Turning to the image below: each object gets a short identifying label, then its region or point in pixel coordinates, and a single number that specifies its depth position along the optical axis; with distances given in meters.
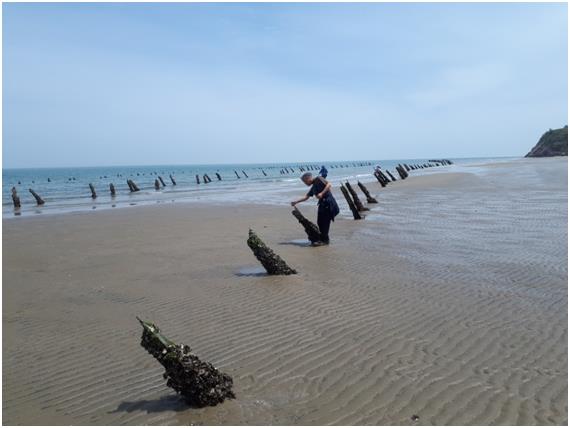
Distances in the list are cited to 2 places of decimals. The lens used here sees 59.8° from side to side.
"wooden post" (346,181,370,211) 18.48
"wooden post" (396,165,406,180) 45.61
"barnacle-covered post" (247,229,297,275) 9.17
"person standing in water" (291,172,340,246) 12.03
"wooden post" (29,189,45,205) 33.31
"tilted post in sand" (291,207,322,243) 12.35
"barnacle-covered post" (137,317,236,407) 4.22
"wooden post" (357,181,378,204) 22.56
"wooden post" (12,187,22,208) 31.52
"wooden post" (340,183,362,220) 16.94
